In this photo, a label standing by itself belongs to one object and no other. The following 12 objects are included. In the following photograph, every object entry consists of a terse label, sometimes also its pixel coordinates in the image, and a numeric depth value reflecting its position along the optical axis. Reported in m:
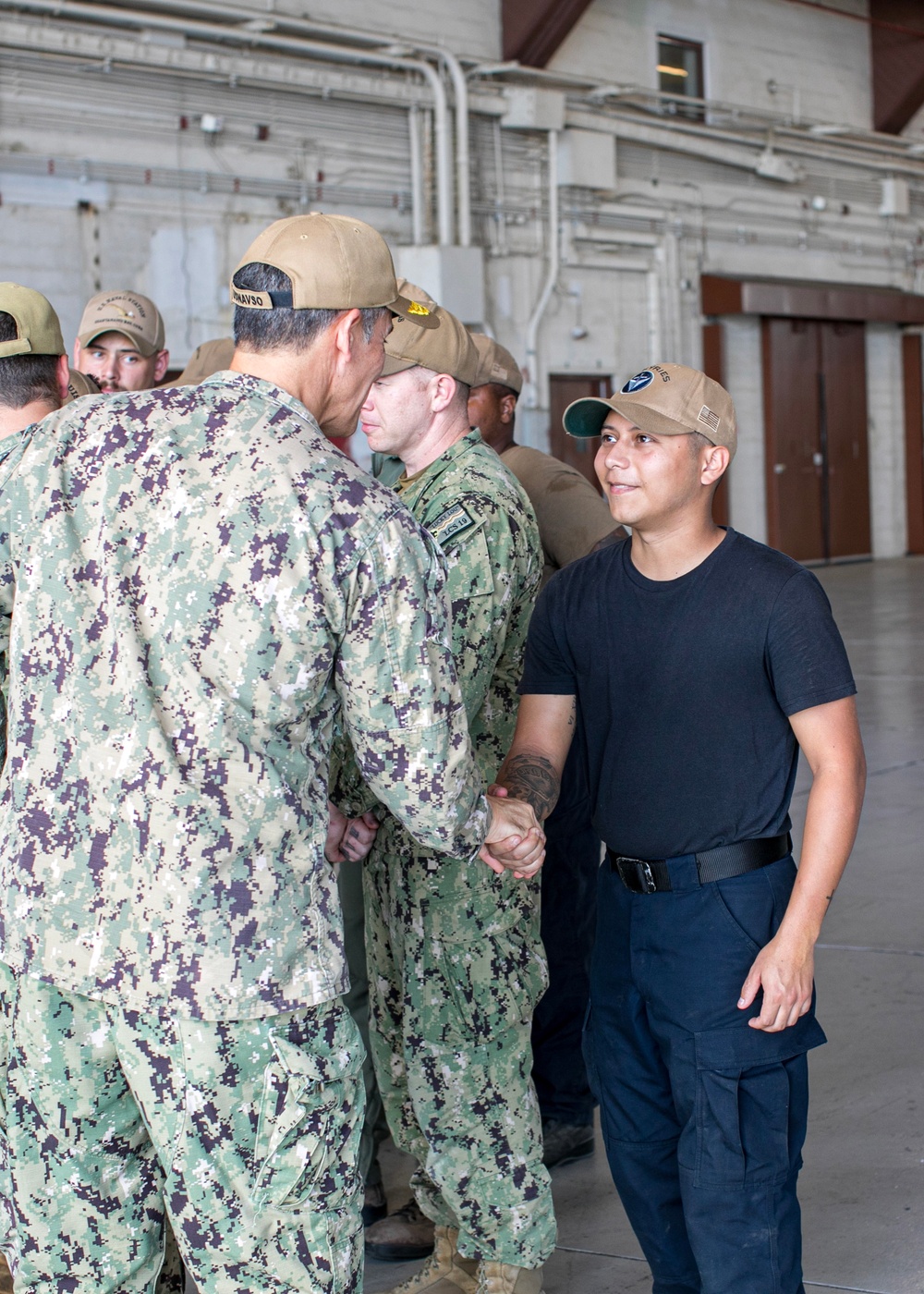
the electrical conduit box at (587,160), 15.12
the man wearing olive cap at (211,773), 1.74
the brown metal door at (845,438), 19.00
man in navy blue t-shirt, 2.17
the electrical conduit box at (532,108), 14.42
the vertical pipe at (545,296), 15.07
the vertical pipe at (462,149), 13.77
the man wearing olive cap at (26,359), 2.54
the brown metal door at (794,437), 18.14
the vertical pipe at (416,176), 13.98
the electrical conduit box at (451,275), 13.69
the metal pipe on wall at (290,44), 11.22
